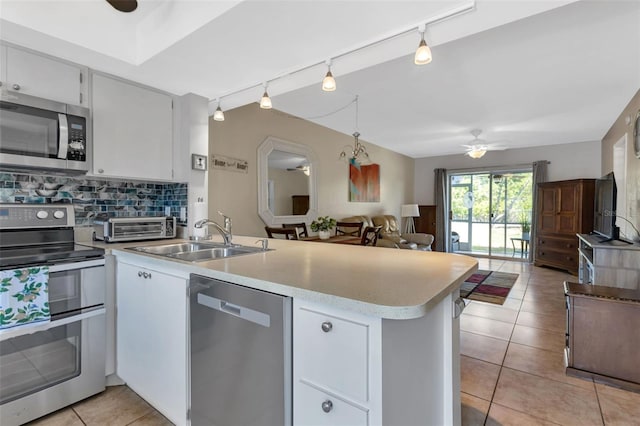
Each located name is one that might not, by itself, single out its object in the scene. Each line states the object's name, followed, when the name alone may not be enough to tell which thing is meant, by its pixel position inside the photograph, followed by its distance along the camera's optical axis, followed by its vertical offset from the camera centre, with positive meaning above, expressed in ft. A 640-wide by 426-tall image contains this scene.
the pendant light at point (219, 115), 8.73 +2.67
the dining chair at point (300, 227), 13.41 -0.76
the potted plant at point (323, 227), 14.06 -0.78
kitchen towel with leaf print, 5.05 -1.50
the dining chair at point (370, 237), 12.66 -1.16
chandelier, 13.42 +2.50
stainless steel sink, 6.63 -0.94
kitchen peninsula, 3.01 -1.42
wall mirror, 13.02 +1.25
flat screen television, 11.31 +0.12
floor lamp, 24.18 -0.03
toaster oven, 7.43 -0.52
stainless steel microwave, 5.92 +1.51
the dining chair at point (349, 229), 14.90 -1.05
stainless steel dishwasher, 3.64 -1.94
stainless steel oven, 5.32 -2.42
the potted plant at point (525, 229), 22.12 -1.25
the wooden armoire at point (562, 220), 17.67 -0.47
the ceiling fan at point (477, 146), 17.44 +4.38
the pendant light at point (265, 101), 7.73 +2.72
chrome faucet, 7.09 -0.51
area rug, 13.14 -3.61
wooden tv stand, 9.19 -1.61
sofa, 17.78 -1.66
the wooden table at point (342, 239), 13.43 -1.32
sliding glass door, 22.61 +0.00
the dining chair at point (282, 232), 11.15 -0.83
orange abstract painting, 18.89 +1.82
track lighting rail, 5.22 +3.41
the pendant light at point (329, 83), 6.53 +2.71
